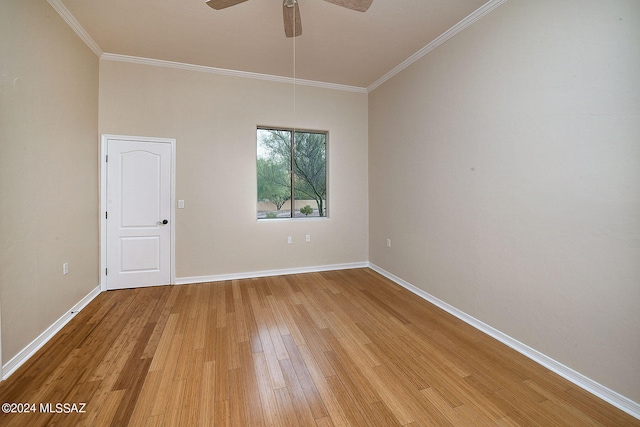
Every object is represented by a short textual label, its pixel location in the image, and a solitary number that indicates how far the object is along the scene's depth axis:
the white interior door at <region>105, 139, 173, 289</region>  3.61
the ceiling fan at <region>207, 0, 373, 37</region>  2.01
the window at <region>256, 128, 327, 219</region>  4.35
